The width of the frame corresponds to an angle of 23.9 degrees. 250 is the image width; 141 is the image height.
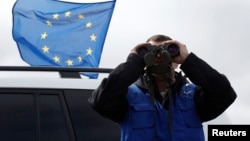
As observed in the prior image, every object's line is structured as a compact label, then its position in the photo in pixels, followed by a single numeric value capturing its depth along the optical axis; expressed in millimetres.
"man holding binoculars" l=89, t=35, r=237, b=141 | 2605
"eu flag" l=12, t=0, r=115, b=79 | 6266
